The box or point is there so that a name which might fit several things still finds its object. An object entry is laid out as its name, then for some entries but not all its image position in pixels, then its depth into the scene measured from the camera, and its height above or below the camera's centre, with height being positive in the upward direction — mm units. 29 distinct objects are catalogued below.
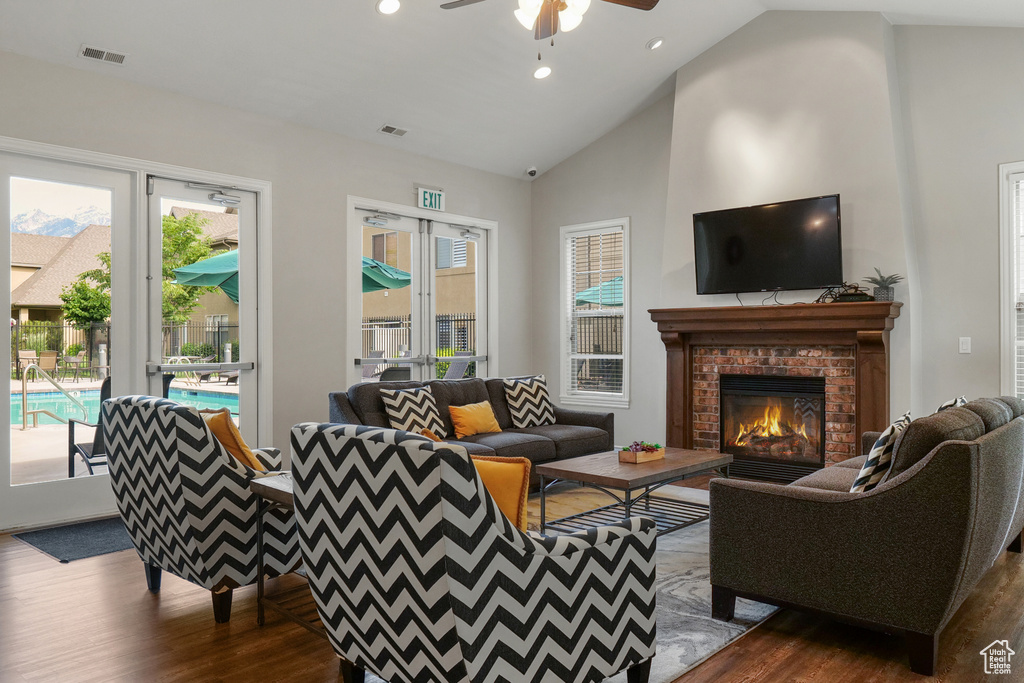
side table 2588 -997
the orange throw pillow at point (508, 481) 1953 -360
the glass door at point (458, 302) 6816 +489
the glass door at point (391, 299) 6238 +484
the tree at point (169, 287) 4570 +459
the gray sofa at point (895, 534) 2330 -665
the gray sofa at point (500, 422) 4934 -577
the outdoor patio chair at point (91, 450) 4562 -622
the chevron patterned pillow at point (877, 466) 2605 -435
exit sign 6517 +1428
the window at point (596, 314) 6980 +369
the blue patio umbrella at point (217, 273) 5039 +582
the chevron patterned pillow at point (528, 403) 5801 -435
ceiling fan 3242 +1589
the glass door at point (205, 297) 4906 +409
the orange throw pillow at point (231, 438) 3043 -364
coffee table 3707 -682
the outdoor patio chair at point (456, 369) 6883 -175
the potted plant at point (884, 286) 4996 +438
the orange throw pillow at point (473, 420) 5289 -518
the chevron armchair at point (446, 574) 1735 -601
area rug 2518 -1094
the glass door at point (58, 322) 4312 +211
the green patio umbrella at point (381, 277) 6254 +680
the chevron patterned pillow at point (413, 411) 4949 -416
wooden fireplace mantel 5031 +106
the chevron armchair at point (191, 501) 2775 -595
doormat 3840 -1065
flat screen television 5250 +792
